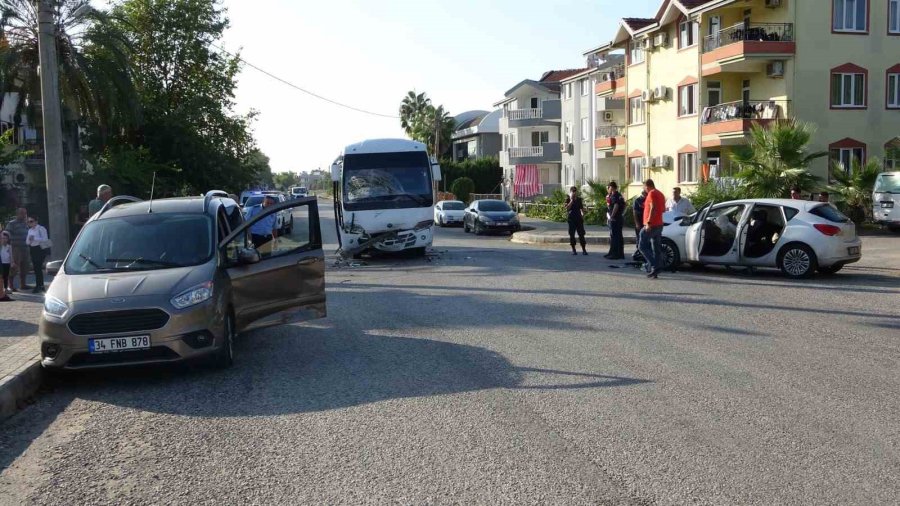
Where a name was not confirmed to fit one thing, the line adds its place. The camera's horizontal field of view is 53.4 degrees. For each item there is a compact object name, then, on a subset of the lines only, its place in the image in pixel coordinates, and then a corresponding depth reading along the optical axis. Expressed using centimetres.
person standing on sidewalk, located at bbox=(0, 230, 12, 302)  1549
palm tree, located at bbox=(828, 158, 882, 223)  3133
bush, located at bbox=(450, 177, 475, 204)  7625
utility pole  1480
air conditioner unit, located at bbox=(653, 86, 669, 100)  4500
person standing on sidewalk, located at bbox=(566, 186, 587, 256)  2361
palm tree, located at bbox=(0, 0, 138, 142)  2994
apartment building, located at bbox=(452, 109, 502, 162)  9275
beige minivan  855
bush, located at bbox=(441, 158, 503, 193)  8412
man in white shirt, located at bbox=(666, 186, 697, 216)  2020
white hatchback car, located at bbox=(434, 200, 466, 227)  4676
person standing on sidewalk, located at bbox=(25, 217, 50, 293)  1634
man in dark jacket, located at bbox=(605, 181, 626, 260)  2164
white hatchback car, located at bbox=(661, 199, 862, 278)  1708
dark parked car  3803
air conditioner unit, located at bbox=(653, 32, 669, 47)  4550
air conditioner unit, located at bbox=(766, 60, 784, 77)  3747
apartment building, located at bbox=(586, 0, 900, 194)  3738
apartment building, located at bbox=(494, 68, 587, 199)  6988
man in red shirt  1741
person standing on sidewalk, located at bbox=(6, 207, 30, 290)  1695
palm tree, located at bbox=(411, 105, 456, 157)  9819
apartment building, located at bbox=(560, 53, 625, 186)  5612
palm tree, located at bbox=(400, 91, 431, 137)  10106
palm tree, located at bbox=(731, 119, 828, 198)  2897
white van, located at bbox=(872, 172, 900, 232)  2895
